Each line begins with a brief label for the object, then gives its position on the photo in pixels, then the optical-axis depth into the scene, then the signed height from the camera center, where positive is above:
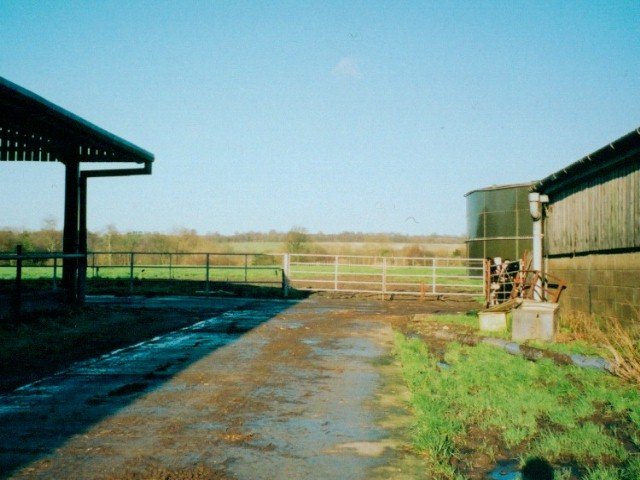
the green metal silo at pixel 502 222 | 21.30 +1.07
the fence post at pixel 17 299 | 9.14 -0.94
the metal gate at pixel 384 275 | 18.97 -1.79
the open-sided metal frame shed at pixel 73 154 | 9.83 +1.84
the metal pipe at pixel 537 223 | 13.41 +0.64
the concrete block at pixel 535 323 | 8.52 -1.14
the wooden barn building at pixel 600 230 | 8.38 +0.35
